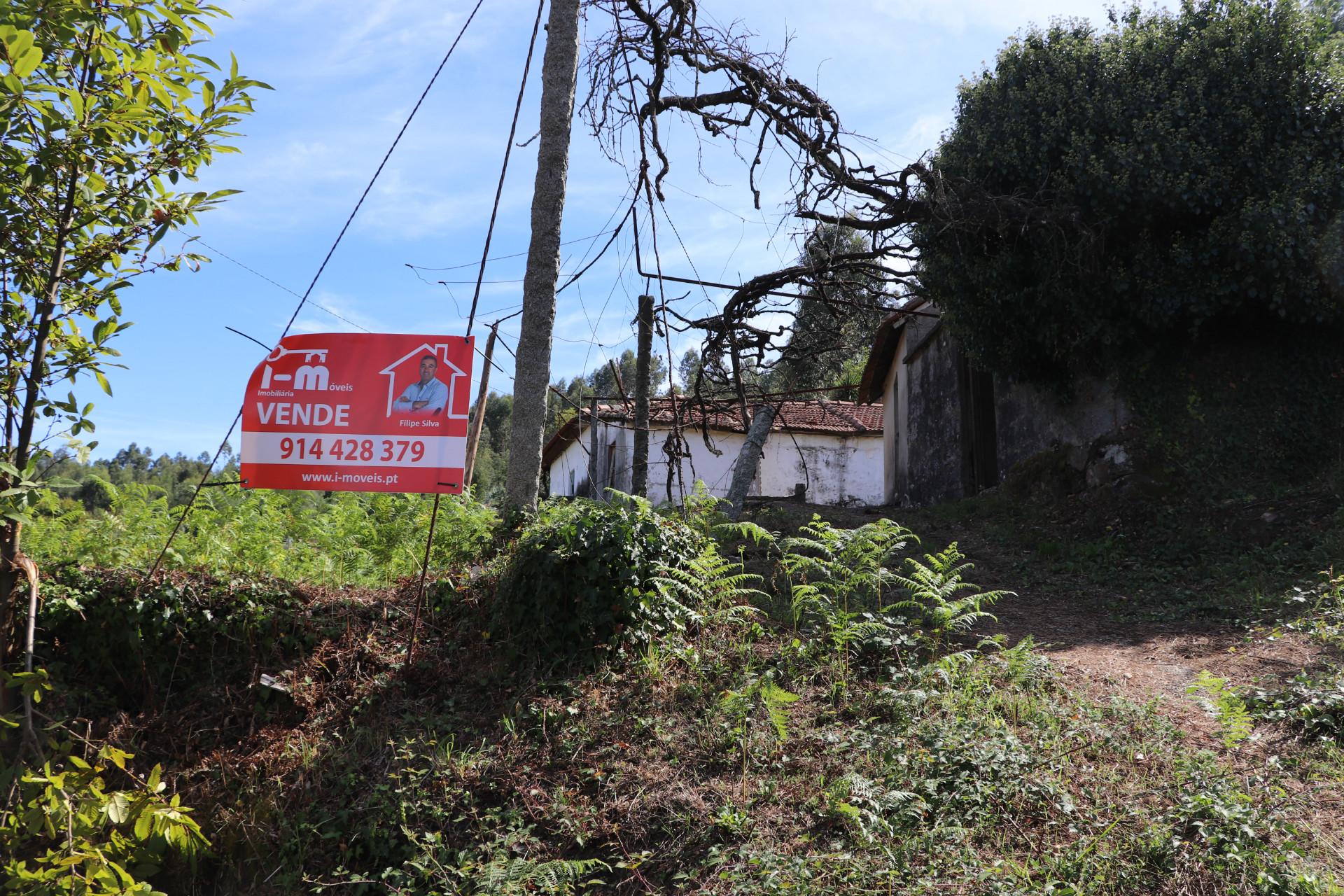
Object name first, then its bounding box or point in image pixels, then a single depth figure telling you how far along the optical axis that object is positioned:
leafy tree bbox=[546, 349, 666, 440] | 21.52
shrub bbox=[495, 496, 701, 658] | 5.74
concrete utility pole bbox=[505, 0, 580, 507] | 6.99
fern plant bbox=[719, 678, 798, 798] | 4.84
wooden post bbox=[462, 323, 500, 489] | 9.48
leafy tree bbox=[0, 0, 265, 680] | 4.25
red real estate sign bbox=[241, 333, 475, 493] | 5.63
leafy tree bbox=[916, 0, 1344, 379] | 9.68
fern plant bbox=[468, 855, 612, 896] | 4.02
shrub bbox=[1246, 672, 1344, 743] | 4.91
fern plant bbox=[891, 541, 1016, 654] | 5.92
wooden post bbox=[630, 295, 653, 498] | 9.94
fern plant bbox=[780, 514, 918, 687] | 5.88
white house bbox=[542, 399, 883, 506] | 24.33
